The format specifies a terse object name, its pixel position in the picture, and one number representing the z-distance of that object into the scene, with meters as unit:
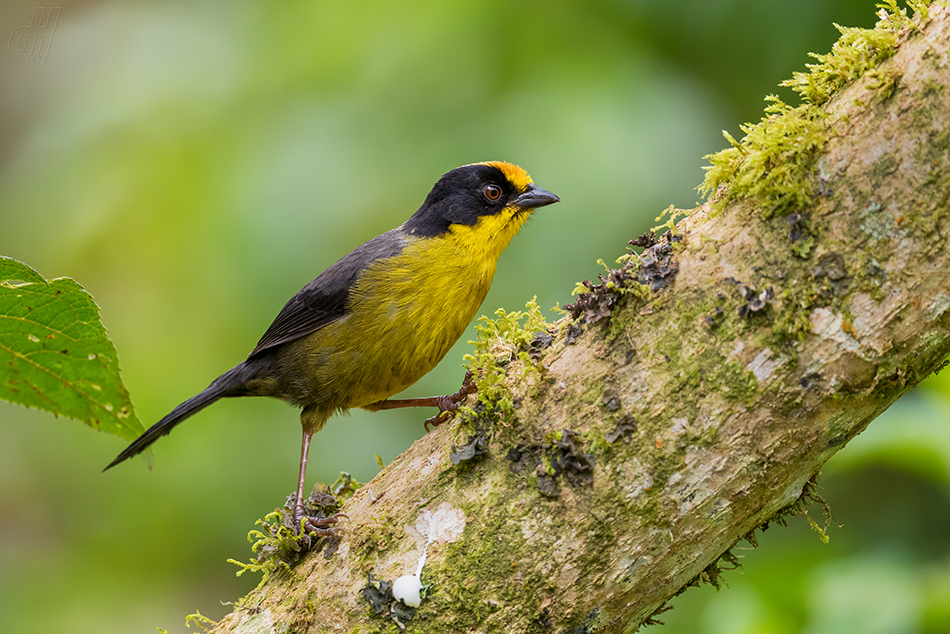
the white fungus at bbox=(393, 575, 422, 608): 4.12
